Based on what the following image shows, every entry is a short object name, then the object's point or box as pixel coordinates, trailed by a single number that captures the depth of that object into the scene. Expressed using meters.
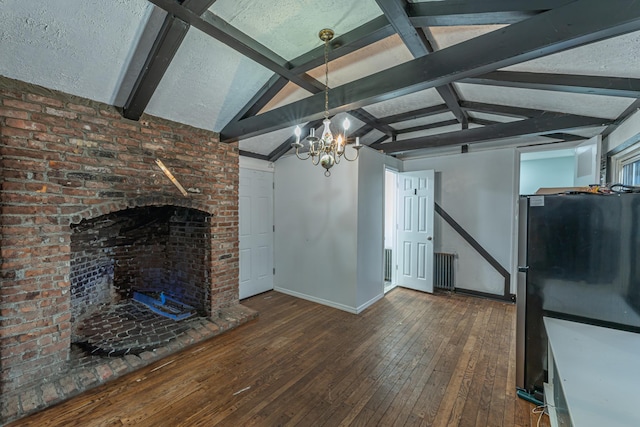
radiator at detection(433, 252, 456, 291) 4.34
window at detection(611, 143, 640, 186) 2.42
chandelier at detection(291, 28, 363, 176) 2.14
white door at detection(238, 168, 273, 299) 4.09
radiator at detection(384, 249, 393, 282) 4.96
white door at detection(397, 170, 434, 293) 4.30
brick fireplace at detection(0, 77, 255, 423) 1.90
